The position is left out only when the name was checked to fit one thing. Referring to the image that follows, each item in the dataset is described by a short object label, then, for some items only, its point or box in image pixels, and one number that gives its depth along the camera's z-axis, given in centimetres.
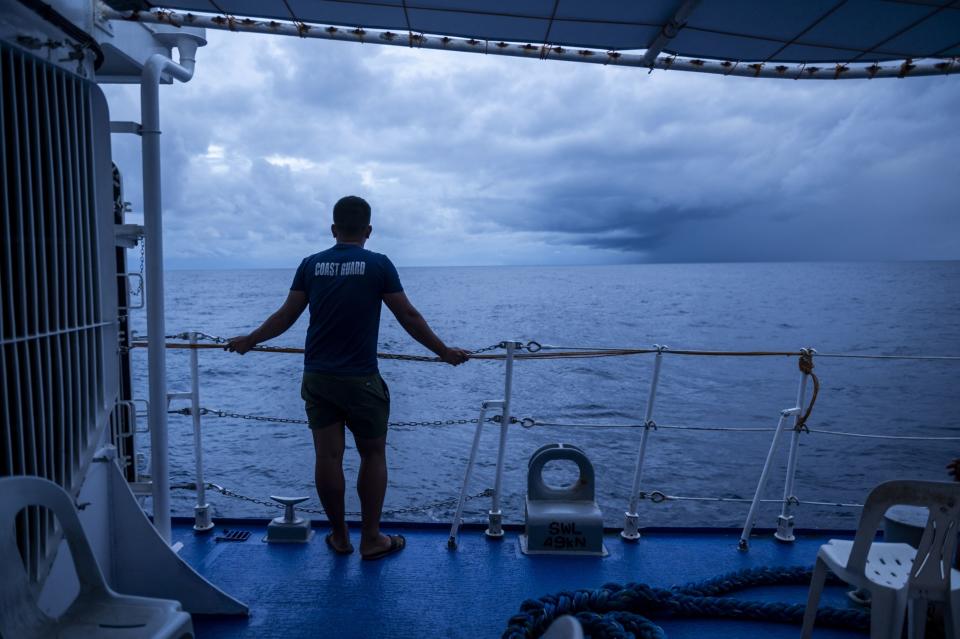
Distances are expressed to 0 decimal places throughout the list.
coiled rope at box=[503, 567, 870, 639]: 228
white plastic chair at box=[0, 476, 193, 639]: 145
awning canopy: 237
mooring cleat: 314
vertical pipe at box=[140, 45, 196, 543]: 232
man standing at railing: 263
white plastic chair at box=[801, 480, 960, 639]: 169
